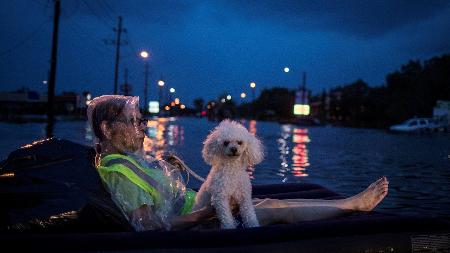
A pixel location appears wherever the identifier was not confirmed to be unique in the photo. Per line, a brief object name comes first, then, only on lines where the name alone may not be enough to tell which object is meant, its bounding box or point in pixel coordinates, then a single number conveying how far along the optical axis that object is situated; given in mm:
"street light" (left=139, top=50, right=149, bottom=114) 97906
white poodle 4523
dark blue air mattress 3627
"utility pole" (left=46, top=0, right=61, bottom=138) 31000
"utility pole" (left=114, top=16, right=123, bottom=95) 50850
